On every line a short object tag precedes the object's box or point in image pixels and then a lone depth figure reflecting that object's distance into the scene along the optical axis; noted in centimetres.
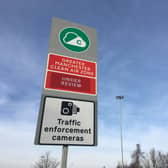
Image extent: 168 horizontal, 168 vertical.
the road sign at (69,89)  208
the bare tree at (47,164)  2828
